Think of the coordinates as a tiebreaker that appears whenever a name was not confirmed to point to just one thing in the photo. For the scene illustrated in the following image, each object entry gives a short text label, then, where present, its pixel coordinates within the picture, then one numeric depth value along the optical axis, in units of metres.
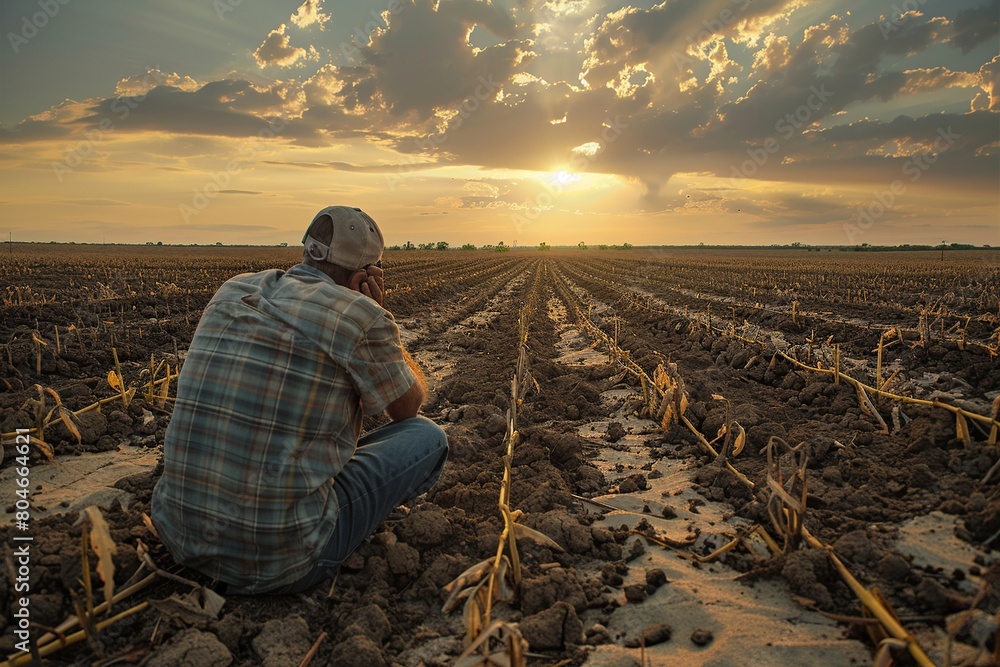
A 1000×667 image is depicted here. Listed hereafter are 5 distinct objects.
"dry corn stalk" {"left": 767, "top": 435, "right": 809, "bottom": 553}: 2.34
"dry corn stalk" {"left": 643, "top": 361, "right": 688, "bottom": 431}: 4.39
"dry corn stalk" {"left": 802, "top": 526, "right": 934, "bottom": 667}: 1.60
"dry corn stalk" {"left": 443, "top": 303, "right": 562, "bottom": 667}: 1.53
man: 2.03
